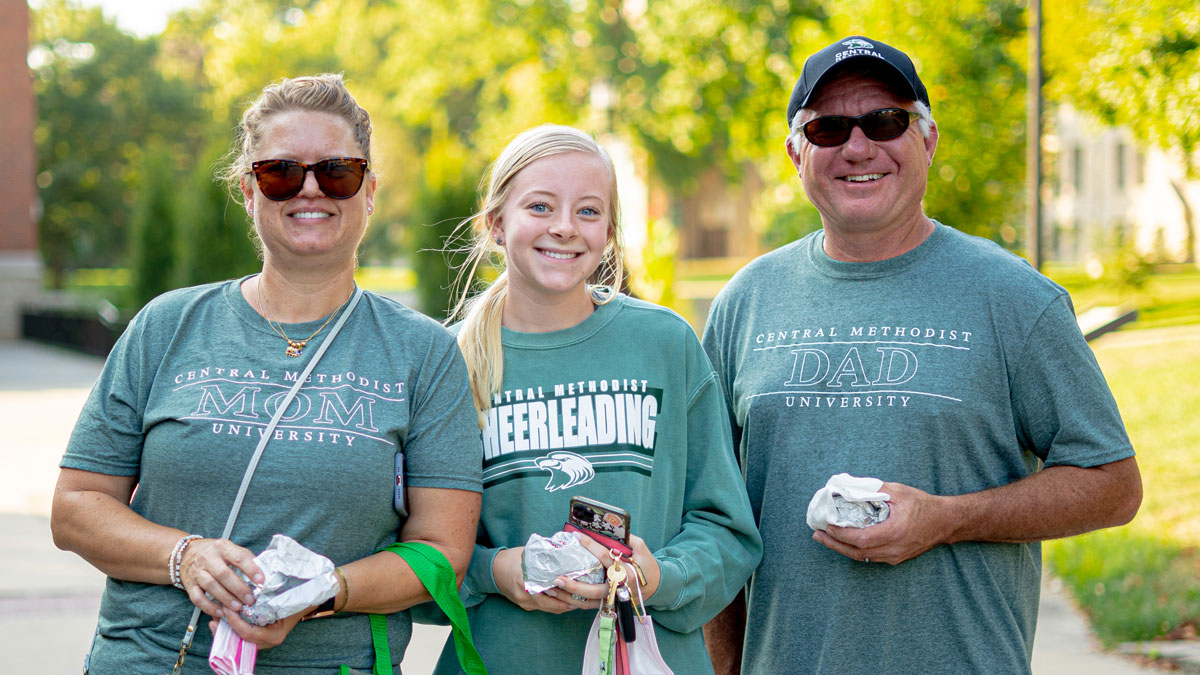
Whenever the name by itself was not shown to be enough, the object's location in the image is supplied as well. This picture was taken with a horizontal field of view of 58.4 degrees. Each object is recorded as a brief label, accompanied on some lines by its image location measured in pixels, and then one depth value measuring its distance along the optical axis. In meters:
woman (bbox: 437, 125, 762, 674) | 2.54
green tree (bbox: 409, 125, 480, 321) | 16.64
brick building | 31.73
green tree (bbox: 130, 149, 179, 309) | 22.52
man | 2.52
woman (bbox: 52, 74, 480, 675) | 2.29
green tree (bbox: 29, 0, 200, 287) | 43.91
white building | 35.91
